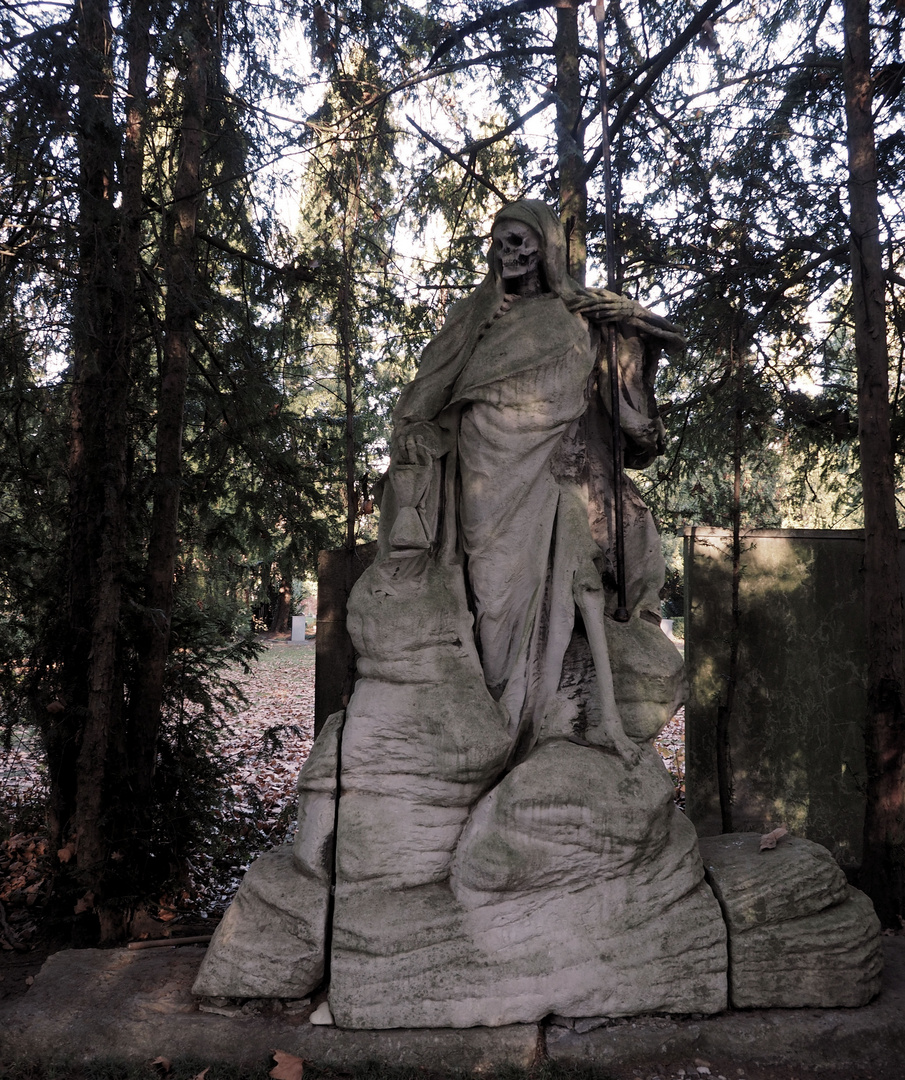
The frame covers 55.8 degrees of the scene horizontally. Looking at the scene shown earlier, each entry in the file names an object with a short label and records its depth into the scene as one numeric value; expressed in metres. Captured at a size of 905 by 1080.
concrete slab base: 3.06
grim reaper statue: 3.66
